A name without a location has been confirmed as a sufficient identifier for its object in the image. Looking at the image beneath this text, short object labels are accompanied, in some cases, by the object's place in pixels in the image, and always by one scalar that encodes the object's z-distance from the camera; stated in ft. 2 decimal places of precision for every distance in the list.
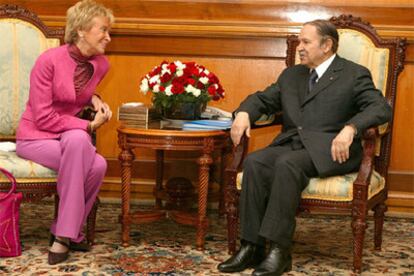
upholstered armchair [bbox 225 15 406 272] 11.37
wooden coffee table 12.51
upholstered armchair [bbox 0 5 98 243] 13.55
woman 11.81
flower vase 13.24
